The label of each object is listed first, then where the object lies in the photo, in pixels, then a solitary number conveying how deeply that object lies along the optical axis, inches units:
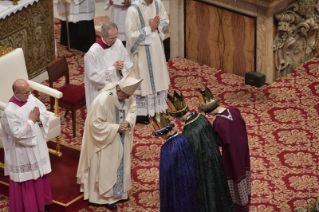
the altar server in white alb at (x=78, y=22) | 888.3
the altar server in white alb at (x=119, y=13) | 857.5
